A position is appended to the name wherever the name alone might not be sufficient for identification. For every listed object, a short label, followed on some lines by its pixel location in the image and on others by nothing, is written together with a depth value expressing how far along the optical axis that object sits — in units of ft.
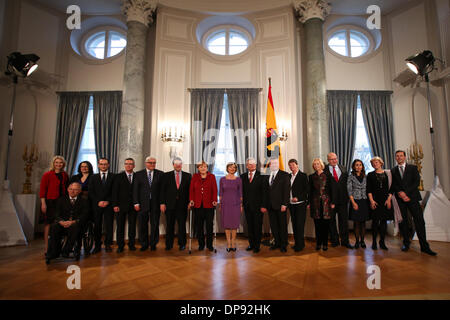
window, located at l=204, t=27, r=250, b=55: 19.07
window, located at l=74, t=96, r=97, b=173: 17.47
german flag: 15.01
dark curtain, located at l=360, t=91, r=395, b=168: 16.55
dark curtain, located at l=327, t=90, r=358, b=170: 16.66
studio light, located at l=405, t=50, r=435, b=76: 14.32
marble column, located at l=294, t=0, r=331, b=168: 15.87
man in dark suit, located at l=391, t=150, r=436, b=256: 10.44
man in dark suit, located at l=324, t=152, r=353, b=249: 11.56
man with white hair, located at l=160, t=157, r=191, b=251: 11.47
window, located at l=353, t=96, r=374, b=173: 17.34
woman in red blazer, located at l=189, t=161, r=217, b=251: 11.27
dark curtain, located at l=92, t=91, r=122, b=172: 16.71
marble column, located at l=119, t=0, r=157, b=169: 15.51
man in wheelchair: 9.19
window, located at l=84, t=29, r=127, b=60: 18.98
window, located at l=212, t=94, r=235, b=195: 16.76
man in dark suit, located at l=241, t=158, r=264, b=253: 11.17
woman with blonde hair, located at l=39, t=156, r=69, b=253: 10.66
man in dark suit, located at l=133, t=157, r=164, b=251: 11.40
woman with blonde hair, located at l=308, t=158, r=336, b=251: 11.09
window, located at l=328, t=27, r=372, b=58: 18.92
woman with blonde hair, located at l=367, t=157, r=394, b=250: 11.02
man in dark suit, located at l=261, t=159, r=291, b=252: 11.07
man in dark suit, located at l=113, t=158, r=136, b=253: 11.24
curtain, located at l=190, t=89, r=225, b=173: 16.22
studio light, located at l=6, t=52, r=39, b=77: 14.38
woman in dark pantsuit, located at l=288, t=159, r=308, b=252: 11.22
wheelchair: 9.56
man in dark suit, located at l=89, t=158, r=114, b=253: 10.91
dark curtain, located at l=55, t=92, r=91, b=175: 16.66
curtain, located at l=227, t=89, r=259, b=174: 16.10
